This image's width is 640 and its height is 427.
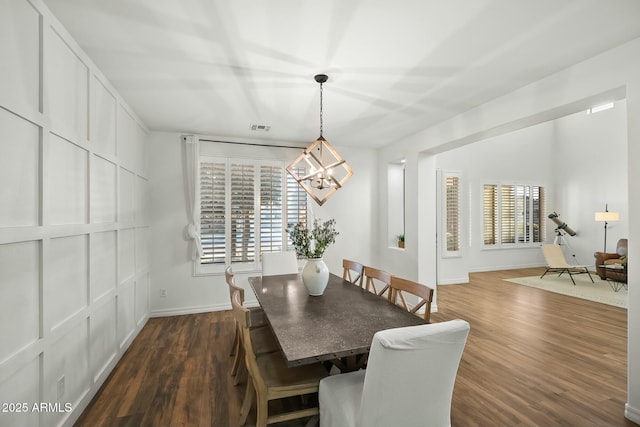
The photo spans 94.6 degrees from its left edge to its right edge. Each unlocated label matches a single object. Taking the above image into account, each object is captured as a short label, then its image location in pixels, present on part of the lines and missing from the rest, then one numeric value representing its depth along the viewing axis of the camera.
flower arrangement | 2.52
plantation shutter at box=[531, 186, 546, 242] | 8.07
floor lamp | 6.77
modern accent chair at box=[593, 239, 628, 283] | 5.89
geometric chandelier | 2.62
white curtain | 4.38
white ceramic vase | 2.55
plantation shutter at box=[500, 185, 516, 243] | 7.63
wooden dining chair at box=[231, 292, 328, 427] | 1.71
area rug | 4.99
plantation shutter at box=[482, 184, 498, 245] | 7.40
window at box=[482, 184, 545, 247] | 7.48
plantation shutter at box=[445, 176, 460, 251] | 6.45
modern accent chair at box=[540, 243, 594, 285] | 6.57
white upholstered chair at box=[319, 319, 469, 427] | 1.28
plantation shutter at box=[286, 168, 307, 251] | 4.99
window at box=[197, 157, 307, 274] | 4.57
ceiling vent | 4.14
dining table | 1.58
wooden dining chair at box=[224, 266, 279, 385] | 2.17
